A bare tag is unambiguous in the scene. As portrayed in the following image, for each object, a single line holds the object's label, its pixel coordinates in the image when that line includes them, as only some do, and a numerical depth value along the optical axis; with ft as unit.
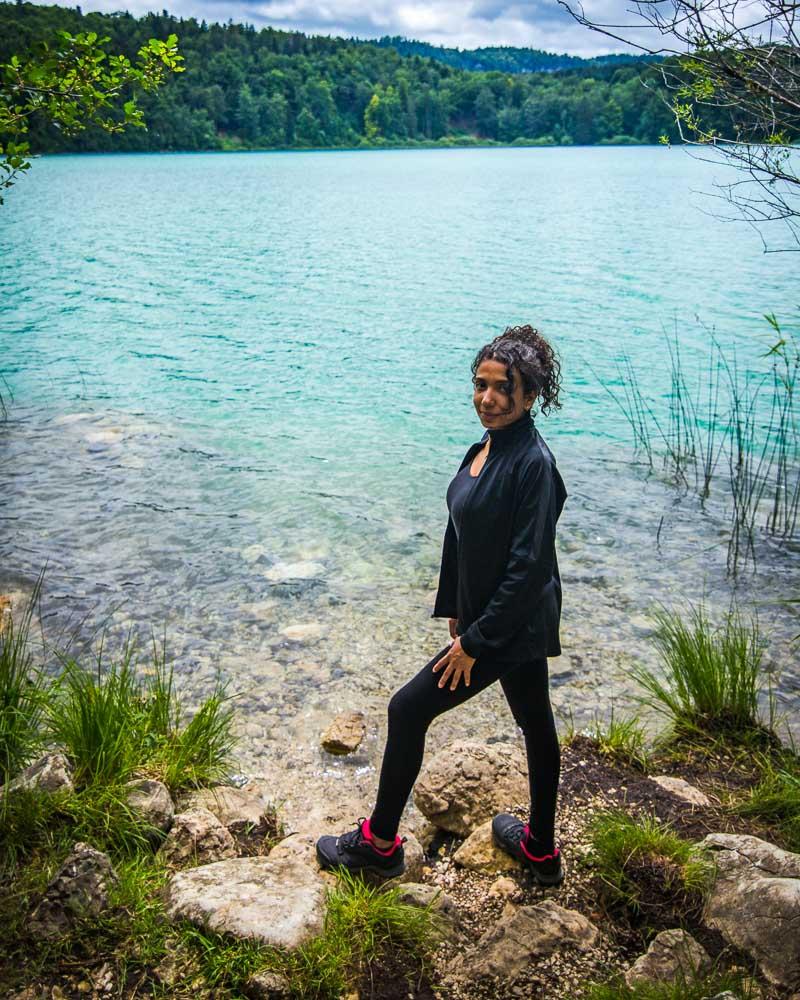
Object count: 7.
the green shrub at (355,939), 9.21
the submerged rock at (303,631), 21.70
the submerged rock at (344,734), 17.19
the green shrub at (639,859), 10.69
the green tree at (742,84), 10.26
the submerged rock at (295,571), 25.15
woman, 9.93
